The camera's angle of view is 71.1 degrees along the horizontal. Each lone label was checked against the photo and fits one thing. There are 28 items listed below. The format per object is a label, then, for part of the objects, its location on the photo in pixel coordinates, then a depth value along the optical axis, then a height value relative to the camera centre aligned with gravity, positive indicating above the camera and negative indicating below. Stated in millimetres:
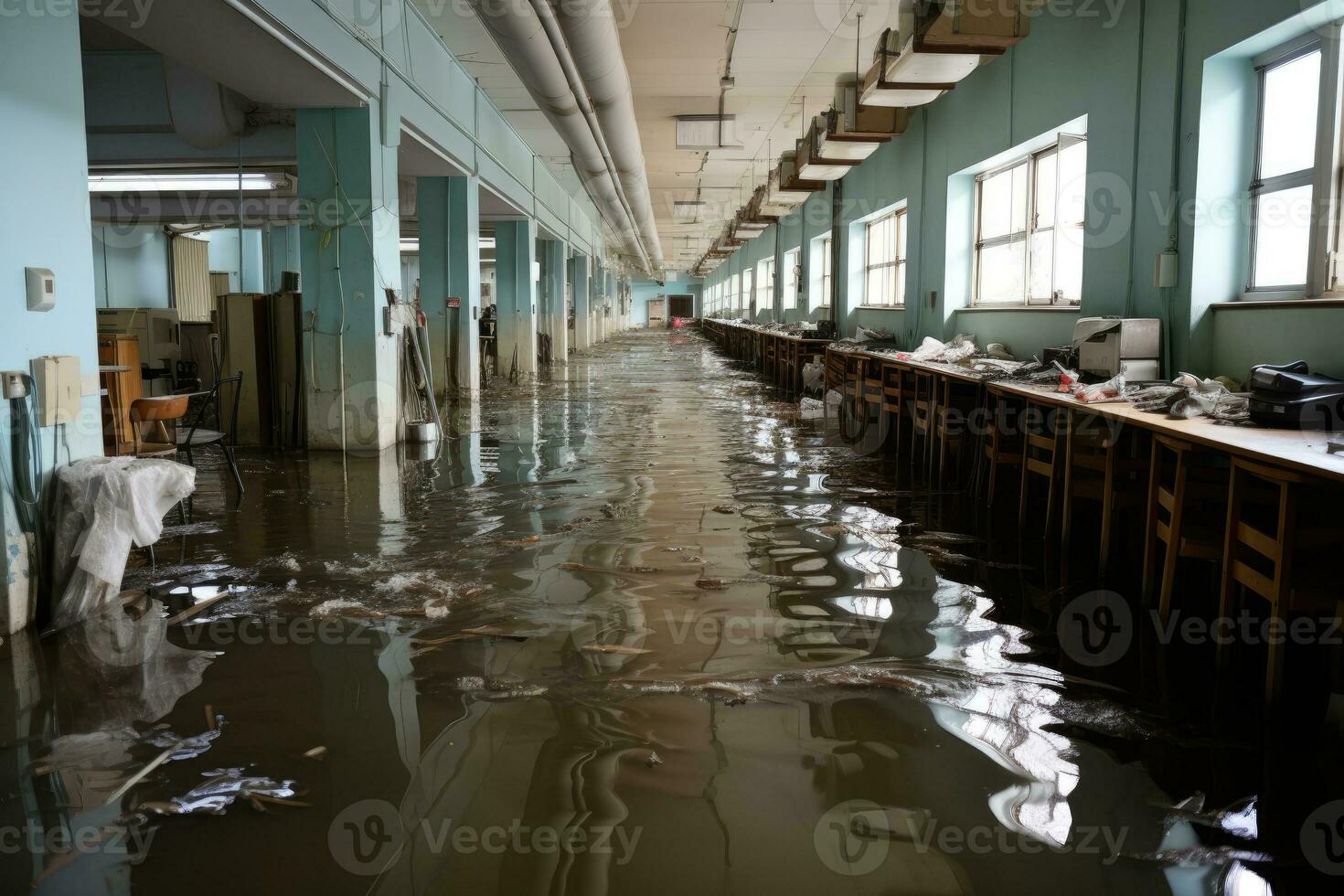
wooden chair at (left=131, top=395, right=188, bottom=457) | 4492 -379
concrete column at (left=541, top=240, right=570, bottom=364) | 19016 +826
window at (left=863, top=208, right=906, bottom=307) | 11242 +970
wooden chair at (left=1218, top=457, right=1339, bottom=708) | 2666 -668
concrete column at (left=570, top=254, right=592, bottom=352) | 24188 +1039
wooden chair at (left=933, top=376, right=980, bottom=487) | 6199 -504
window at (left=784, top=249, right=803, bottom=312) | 17297 +1119
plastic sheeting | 3355 -703
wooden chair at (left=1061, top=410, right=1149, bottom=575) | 4070 -598
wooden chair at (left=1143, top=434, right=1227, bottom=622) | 3311 -668
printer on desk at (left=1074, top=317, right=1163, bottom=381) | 4973 -41
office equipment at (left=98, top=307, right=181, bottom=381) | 9250 +60
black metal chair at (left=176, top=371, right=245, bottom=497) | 5000 -558
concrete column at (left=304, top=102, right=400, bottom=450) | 6941 +500
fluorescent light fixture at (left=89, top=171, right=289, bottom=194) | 10797 +1815
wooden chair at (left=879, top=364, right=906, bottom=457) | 7446 -441
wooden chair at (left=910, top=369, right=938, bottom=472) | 6613 -514
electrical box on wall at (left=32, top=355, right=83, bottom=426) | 3311 -191
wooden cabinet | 5715 -303
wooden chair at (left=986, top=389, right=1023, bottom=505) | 5445 -604
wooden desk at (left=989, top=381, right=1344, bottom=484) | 2592 -326
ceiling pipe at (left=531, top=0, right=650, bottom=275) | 6000 +2067
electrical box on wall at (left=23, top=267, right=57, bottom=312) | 3266 +162
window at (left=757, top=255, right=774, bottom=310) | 21656 +1289
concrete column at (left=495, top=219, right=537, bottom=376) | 15242 +707
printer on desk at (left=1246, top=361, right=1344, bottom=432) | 3312 -215
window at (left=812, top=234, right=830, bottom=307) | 15531 +1052
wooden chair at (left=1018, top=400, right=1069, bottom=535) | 4664 -542
